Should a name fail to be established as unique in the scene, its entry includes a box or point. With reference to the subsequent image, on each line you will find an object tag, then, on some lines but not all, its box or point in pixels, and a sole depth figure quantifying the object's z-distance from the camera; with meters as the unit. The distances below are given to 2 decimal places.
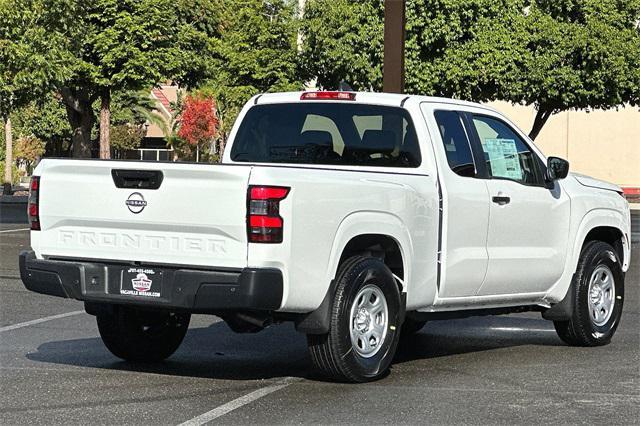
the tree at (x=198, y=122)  83.69
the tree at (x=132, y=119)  81.06
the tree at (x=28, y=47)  28.72
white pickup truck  8.70
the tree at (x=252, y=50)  50.88
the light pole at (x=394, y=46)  18.30
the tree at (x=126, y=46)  44.31
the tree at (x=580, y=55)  42.28
